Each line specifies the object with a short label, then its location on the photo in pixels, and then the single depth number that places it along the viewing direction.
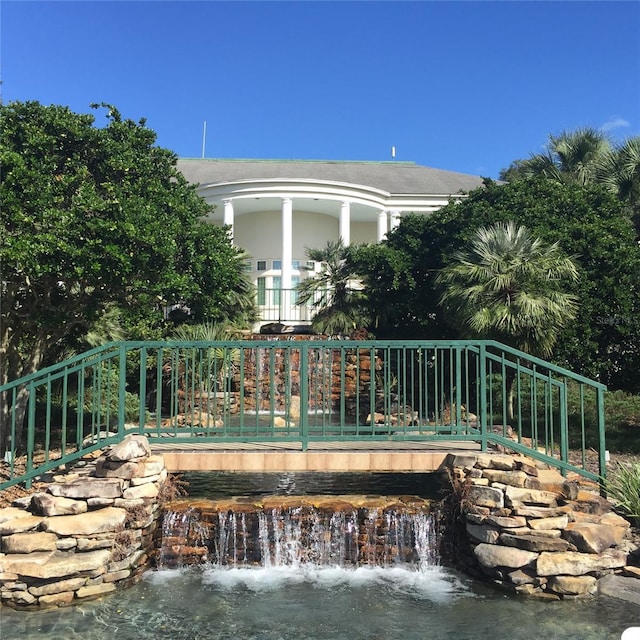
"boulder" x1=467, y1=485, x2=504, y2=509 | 6.84
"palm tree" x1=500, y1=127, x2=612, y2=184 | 17.03
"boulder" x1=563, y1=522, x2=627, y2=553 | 6.39
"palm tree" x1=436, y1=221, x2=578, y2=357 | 10.58
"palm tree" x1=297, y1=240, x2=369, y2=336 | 17.52
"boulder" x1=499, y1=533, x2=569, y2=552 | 6.40
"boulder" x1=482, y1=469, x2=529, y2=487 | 6.99
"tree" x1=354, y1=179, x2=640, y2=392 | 11.99
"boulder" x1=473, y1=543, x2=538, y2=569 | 6.39
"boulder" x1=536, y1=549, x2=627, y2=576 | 6.27
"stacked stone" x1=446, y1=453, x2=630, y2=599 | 6.31
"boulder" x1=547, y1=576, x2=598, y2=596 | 6.26
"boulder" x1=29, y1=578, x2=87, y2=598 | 5.94
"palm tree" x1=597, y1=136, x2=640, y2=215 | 15.05
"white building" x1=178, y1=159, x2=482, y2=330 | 23.14
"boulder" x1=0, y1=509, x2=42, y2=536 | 6.16
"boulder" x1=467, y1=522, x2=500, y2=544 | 6.72
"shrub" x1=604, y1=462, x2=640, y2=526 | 7.12
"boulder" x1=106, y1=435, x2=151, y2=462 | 6.88
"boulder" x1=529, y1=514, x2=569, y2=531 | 6.58
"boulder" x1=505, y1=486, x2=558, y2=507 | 6.73
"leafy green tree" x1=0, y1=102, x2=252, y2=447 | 8.33
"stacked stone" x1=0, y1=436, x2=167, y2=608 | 5.95
